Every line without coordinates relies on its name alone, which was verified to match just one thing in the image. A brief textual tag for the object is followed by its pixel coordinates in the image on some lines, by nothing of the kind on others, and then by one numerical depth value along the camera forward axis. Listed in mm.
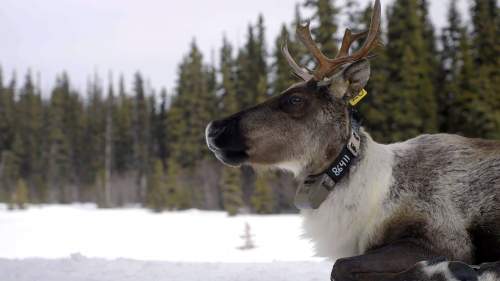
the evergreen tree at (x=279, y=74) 27077
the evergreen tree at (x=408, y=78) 22547
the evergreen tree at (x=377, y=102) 22562
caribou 2793
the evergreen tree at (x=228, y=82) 32250
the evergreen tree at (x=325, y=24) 20344
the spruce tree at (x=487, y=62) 21562
